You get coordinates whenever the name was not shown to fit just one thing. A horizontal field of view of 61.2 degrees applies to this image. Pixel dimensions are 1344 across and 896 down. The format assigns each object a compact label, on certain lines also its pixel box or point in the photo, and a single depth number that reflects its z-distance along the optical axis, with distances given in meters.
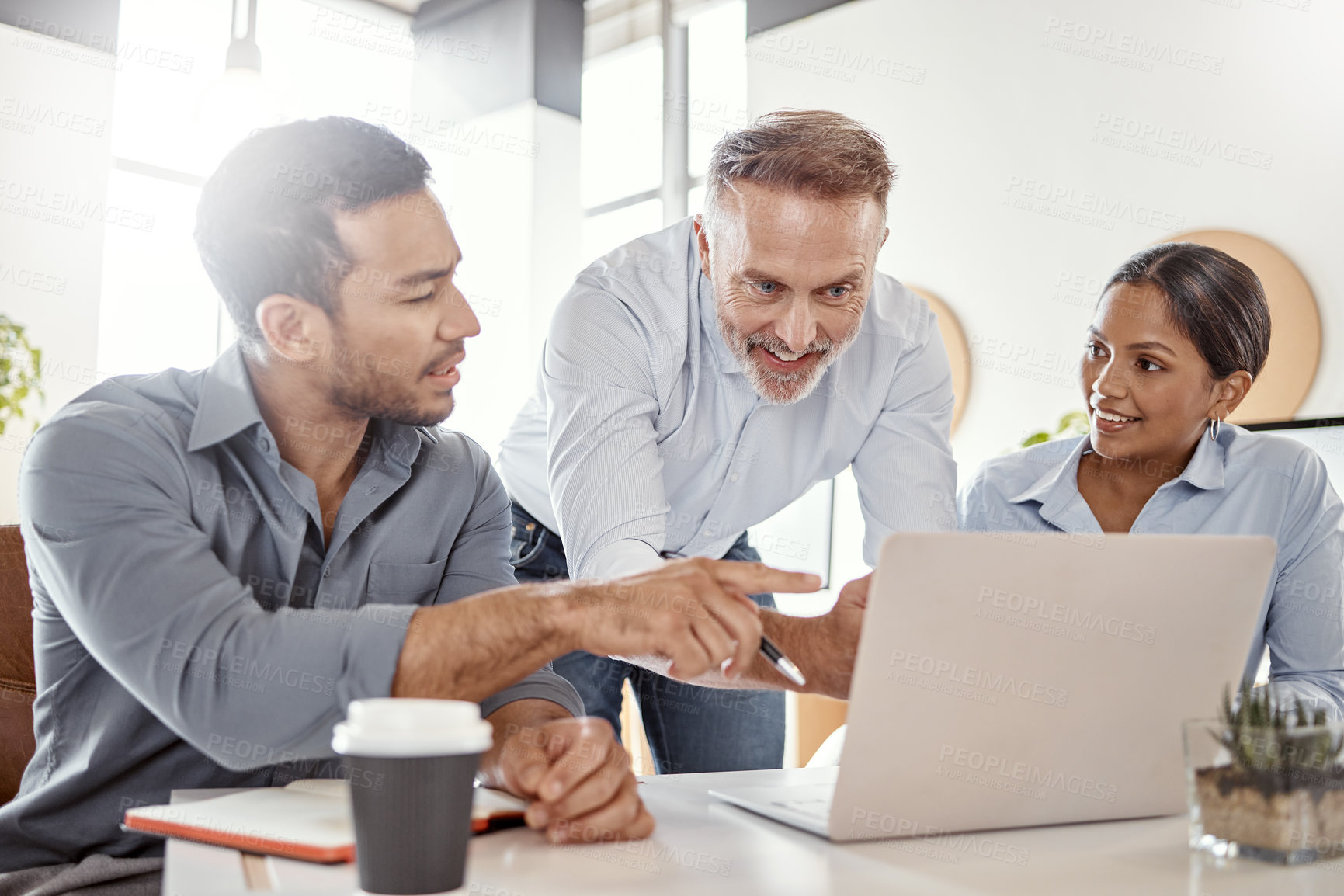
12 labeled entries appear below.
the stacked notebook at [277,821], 0.80
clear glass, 0.89
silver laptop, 0.87
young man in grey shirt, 1.02
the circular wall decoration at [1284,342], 3.51
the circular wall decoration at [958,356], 4.56
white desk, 0.78
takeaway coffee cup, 0.63
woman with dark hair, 1.92
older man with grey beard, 1.62
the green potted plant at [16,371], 4.15
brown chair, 1.40
